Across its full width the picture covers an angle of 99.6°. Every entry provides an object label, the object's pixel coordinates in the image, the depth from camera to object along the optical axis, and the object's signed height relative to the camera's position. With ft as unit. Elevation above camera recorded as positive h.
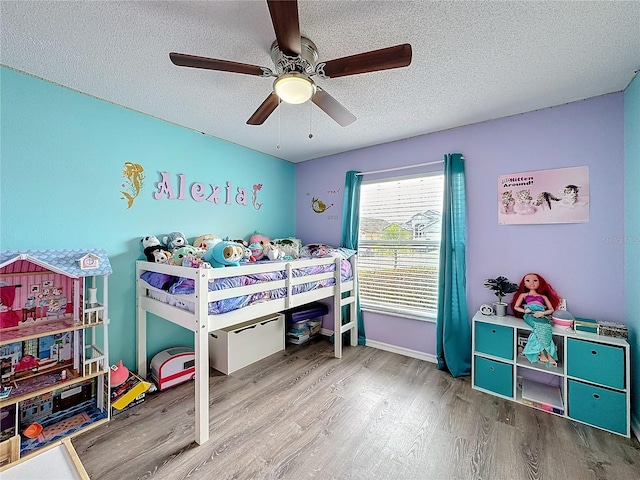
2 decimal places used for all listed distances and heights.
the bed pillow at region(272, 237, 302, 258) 10.13 -0.22
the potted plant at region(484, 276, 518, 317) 7.64 -1.32
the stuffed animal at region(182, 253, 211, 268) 6.17 -0.53
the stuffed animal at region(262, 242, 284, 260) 8.34 -0.40
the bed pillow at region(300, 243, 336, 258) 9.82 -0.39
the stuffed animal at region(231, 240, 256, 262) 7.77 -0.48
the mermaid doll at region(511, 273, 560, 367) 6.57 -1.85
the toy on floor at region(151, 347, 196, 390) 7.47 -3.65
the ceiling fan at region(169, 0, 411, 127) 3.61 +2.84
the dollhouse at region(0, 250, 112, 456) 5.50 -2.50
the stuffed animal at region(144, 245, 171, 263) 7.34 -0.41
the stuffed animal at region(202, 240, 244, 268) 6.40 -0.37
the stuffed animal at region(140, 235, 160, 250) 7.66 -0.06
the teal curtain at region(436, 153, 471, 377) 8.39 -1.21
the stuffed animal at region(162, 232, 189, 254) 7.94 -0.05
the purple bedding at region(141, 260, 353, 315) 6.11 -1.10
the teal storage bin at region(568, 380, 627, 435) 5.83 -3.66
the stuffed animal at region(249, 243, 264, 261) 8.67 -0.36
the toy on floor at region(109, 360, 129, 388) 6.74 -3.44
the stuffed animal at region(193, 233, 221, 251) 8.43 -0.05
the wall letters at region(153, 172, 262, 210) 8.18 +1.61
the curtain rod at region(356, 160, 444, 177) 9.07 +2.65
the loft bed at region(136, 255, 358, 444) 5.68 -1.42
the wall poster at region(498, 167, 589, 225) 7.00 +1.26
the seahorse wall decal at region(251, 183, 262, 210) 10.90 +1.77
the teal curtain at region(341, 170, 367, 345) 10.64 +1.01
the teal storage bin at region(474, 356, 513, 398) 7.11 -3.62
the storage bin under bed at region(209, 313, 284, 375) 8.46 -3.45
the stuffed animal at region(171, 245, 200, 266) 7.09 -0.38
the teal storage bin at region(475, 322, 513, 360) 7.12 -2.64
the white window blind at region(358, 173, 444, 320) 9.32 -0.16
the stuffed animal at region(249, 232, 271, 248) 10.36 +0.03
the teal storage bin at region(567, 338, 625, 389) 5.86 -2.69
